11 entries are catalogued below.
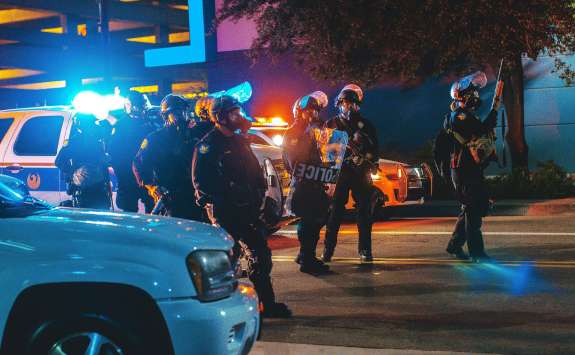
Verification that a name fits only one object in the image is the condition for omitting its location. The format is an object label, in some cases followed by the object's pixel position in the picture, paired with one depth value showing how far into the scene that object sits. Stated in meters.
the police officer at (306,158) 8.92
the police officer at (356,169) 9.59
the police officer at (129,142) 9.73
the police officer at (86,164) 9.59
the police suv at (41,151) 10.76
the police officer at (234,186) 6.98
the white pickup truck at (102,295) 4.39
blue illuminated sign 23.66
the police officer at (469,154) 9.38
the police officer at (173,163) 8.09
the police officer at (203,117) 8.22
